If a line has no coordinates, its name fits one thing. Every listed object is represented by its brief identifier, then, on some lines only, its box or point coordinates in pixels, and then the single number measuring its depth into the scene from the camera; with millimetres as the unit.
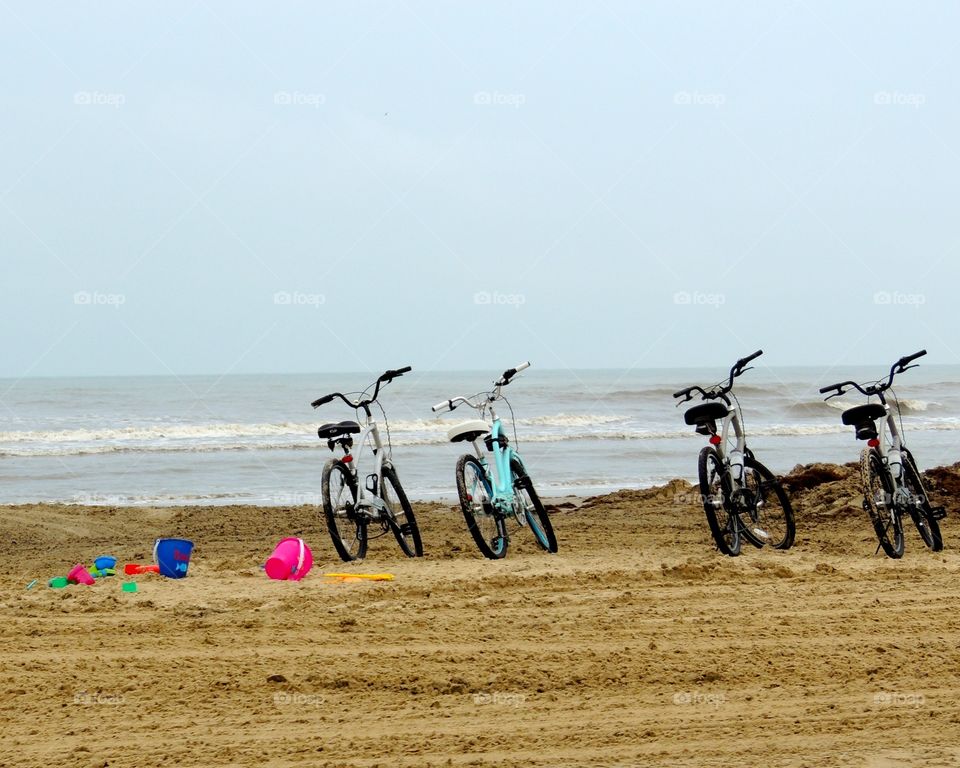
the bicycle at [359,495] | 14742
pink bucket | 13398
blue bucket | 13680
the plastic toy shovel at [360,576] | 13273
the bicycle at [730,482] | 14742
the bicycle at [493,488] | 14734
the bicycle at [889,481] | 14453
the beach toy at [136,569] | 14094
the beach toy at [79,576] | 13337
